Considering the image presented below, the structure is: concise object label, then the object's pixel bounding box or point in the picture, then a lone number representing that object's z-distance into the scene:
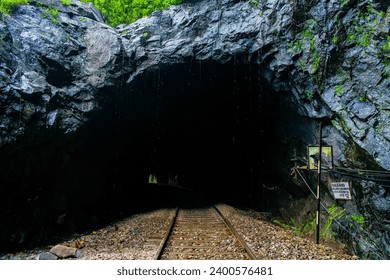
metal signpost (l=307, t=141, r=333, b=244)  6.78
